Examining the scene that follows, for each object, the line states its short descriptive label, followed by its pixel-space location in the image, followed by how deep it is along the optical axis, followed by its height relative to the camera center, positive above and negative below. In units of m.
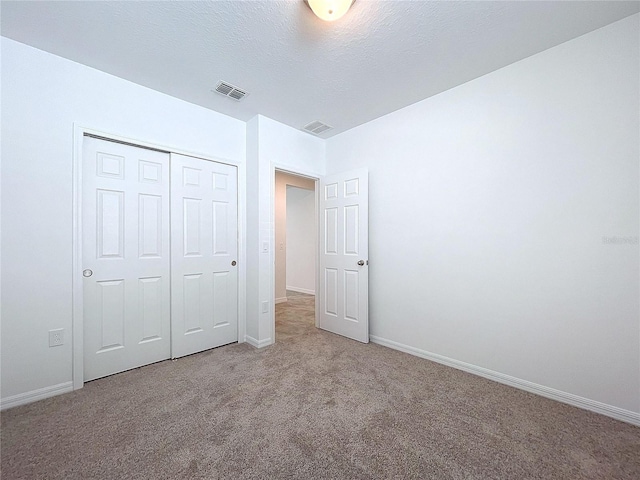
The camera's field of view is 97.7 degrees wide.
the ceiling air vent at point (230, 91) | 2.56 +1.44
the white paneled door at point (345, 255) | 3.28 -0.17
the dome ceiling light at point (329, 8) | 1.60 +1.37
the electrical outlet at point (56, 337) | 2.13 -0.72
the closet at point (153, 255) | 2.37 -0.12
